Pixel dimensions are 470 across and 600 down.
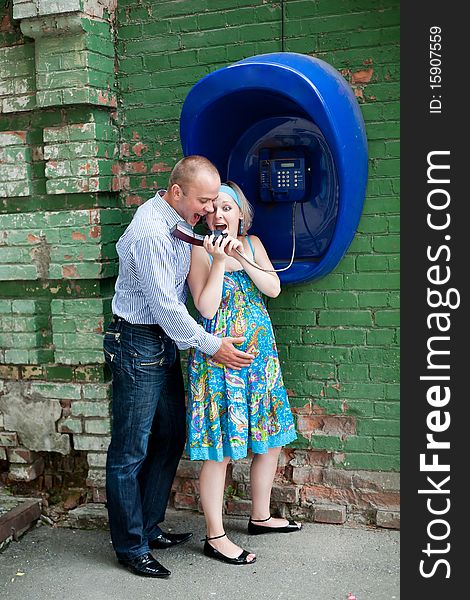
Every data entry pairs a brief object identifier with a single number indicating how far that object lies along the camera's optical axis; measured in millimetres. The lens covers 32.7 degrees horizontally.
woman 3639
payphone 3590
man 3434
